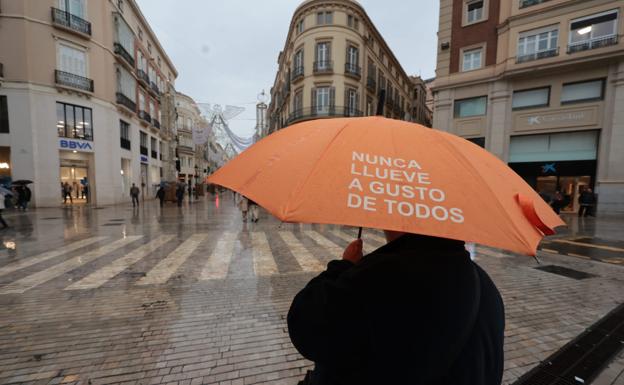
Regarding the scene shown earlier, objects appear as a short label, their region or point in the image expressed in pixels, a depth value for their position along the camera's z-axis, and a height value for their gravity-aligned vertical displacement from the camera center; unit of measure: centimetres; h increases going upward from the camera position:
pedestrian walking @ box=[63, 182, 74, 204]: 1975 -121
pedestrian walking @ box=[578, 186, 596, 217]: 1522 -93
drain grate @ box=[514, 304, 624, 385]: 263 -185
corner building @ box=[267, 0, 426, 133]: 2450 +1121
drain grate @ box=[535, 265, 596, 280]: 556 -184
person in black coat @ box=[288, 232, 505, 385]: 86 -46
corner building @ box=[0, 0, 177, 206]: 1706 +537
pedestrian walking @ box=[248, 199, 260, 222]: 1250 -157
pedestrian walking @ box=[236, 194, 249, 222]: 1222 -129
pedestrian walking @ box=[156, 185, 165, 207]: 2034 -135
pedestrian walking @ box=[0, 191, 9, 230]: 962 -114
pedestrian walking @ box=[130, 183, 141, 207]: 1867 -119
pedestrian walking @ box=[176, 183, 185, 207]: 2009 -121
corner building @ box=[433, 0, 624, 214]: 1553 +618
